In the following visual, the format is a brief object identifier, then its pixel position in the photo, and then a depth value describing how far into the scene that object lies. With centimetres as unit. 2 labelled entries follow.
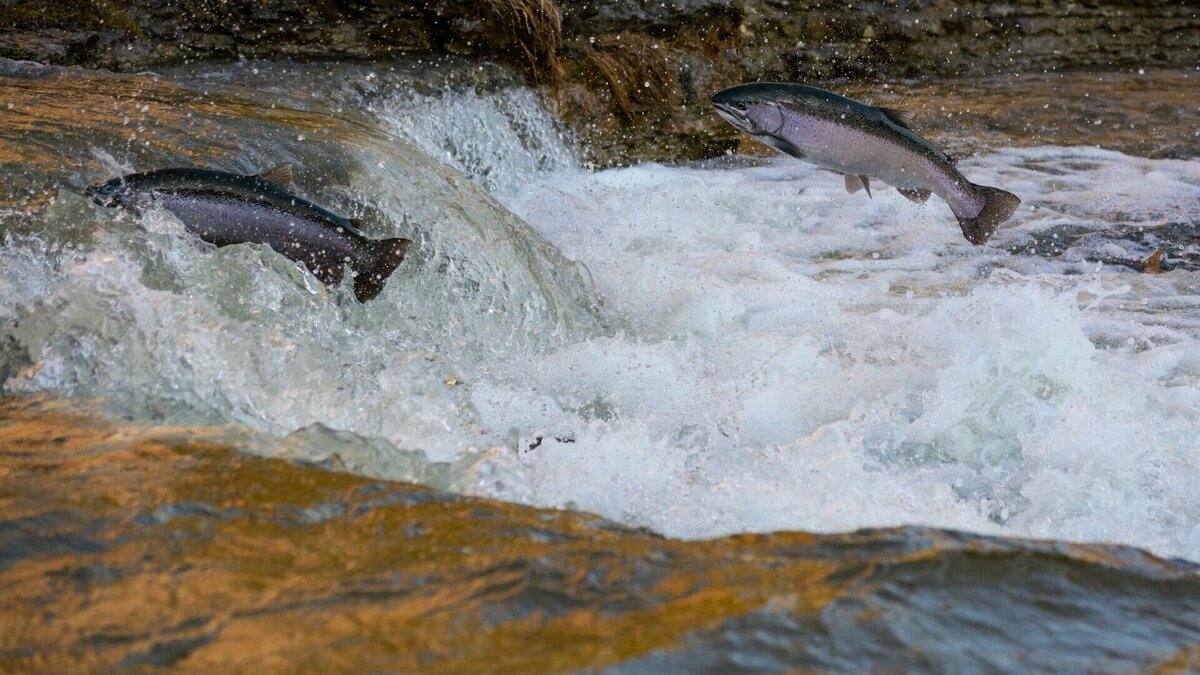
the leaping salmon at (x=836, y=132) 794
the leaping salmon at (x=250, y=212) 687
